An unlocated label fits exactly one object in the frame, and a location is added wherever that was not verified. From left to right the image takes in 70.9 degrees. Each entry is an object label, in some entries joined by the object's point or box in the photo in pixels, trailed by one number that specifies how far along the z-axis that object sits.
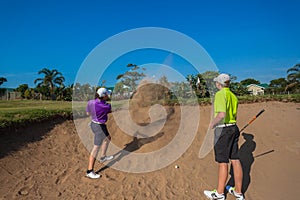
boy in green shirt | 3.60
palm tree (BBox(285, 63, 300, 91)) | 33.22
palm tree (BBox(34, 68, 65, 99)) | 40.84
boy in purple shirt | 4.55
